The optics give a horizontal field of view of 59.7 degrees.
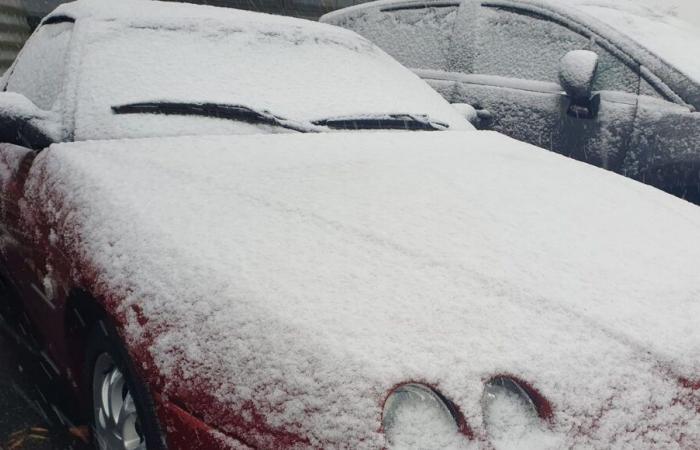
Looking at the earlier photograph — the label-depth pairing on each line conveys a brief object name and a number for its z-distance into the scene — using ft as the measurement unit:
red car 3.72
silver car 12.41
